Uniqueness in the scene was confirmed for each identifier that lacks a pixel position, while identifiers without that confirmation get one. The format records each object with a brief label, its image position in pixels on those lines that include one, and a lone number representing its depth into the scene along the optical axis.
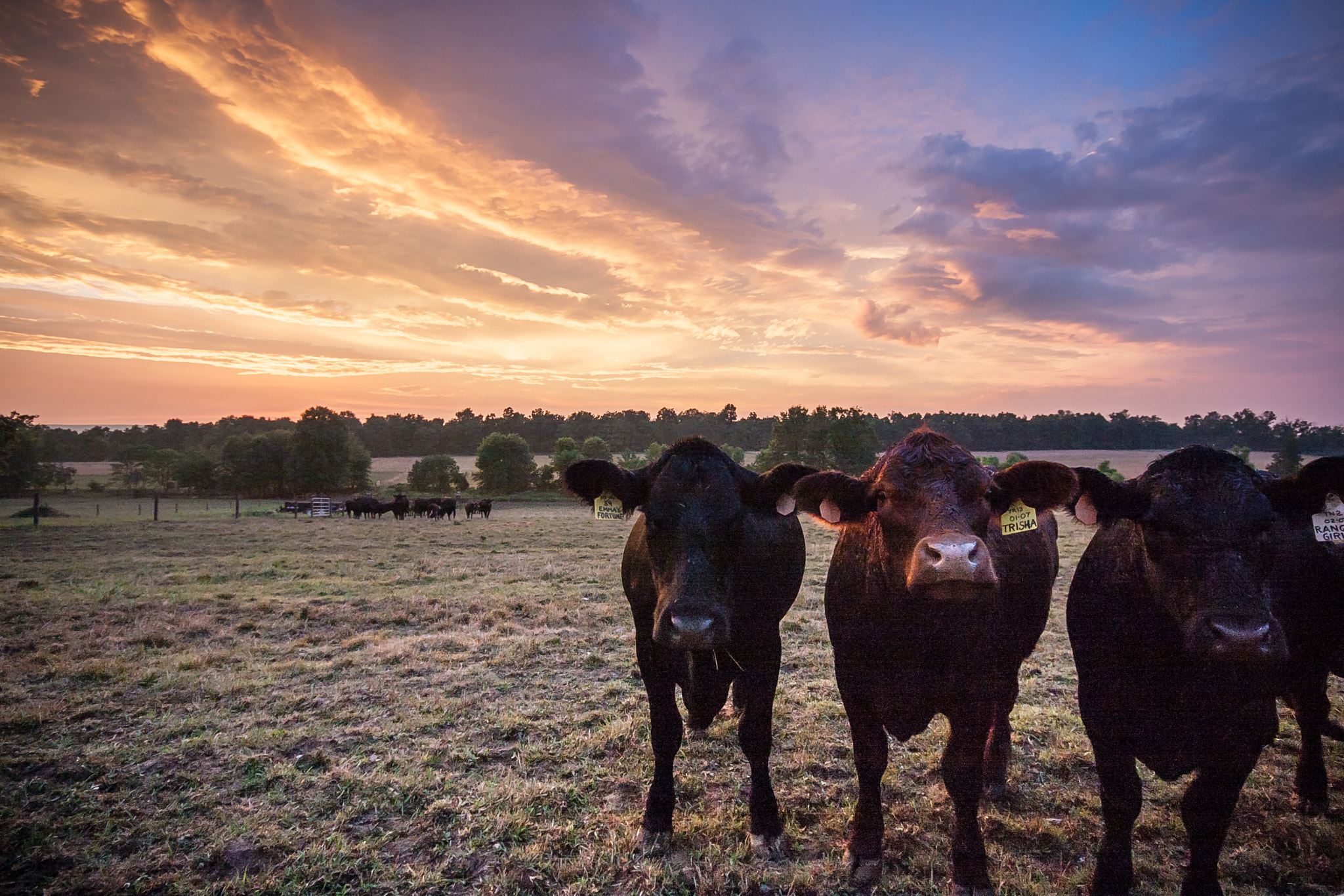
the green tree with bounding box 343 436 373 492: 62.03
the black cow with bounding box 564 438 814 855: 3.61
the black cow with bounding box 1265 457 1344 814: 4.21
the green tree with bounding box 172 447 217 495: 59.91
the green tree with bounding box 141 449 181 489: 60.62
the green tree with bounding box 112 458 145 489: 59.56
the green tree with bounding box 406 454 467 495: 63.19
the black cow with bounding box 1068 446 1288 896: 3.06
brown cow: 3.37
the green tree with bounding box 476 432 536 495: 60.78
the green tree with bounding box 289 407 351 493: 59.62
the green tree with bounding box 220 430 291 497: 60.06
